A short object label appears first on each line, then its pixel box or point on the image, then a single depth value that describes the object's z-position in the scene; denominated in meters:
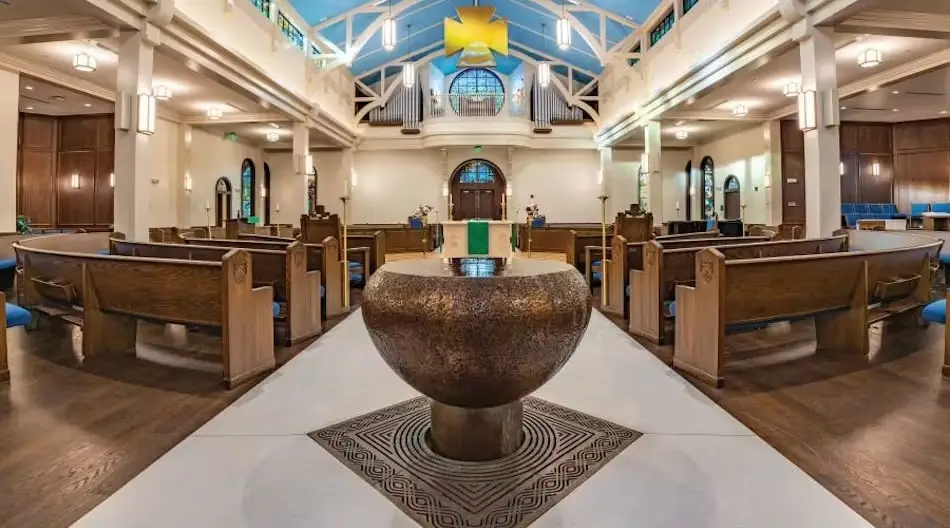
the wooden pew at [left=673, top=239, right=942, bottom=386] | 3.08
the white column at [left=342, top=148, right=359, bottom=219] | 15.04
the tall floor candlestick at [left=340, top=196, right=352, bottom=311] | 5.53
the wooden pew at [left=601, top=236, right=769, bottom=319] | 5.04
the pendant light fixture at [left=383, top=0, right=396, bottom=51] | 9.20
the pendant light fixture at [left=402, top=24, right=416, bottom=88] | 11.67
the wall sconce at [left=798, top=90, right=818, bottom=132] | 5.49
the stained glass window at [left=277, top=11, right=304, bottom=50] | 10.06
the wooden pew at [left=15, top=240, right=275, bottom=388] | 3.08
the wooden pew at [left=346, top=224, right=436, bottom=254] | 12.30
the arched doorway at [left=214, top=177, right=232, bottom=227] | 13.06
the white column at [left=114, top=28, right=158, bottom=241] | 5.49
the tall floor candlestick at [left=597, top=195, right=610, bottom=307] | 5.67
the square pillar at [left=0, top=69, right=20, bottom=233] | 7.02
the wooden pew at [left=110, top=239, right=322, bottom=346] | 4.07
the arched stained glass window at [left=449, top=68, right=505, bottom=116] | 14.91
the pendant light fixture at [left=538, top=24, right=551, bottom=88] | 11.56
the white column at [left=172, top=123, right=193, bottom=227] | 11.40
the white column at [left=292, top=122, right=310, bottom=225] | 10.92
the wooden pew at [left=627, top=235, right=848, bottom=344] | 4.04
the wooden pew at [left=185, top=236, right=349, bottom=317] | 5.07
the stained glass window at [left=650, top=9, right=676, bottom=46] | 9.98
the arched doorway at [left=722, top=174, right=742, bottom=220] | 13.74
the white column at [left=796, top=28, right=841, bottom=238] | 5.50
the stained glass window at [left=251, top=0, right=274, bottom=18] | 9.08
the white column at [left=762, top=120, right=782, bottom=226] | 11.73
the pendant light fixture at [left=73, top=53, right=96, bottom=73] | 6.44
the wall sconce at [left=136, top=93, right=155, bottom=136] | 5.50
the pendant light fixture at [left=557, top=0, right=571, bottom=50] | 9.15
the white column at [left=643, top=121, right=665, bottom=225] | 11.08
